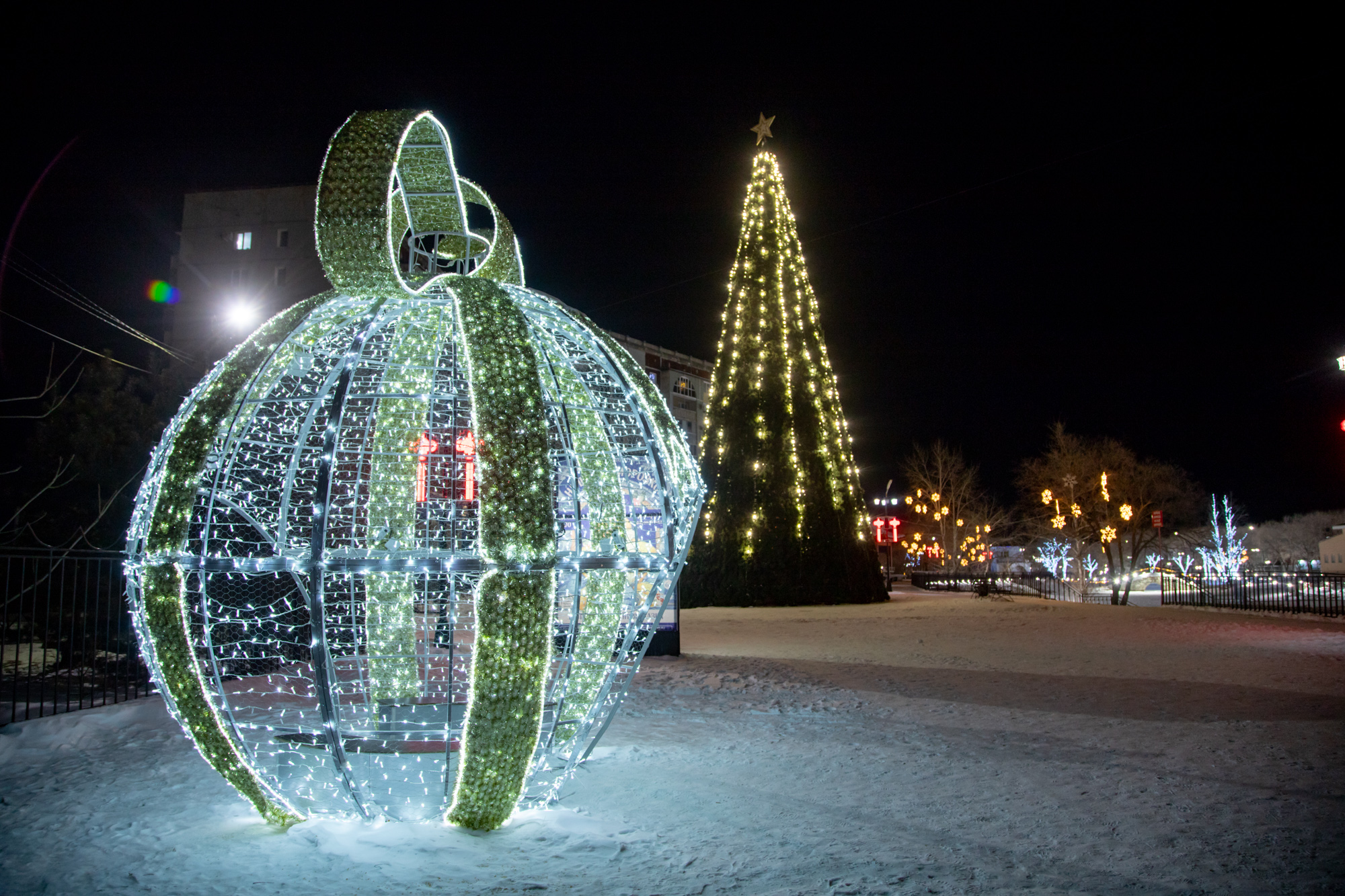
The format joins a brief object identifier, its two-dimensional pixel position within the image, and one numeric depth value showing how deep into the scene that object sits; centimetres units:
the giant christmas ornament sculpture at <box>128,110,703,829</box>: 441
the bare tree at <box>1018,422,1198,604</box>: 4041
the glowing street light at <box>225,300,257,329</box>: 1470
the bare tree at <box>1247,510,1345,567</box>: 6781
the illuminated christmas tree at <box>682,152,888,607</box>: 2125
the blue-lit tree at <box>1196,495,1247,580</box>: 4544
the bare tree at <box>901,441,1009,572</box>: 4850
